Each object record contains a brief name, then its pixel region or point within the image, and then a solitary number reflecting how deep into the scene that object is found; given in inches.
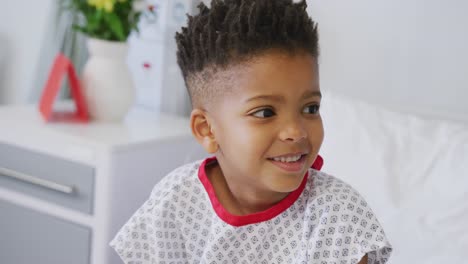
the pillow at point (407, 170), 56.7
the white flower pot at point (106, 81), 76.9
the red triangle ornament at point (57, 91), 75.9
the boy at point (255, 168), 46.7
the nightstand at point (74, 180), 70.9
